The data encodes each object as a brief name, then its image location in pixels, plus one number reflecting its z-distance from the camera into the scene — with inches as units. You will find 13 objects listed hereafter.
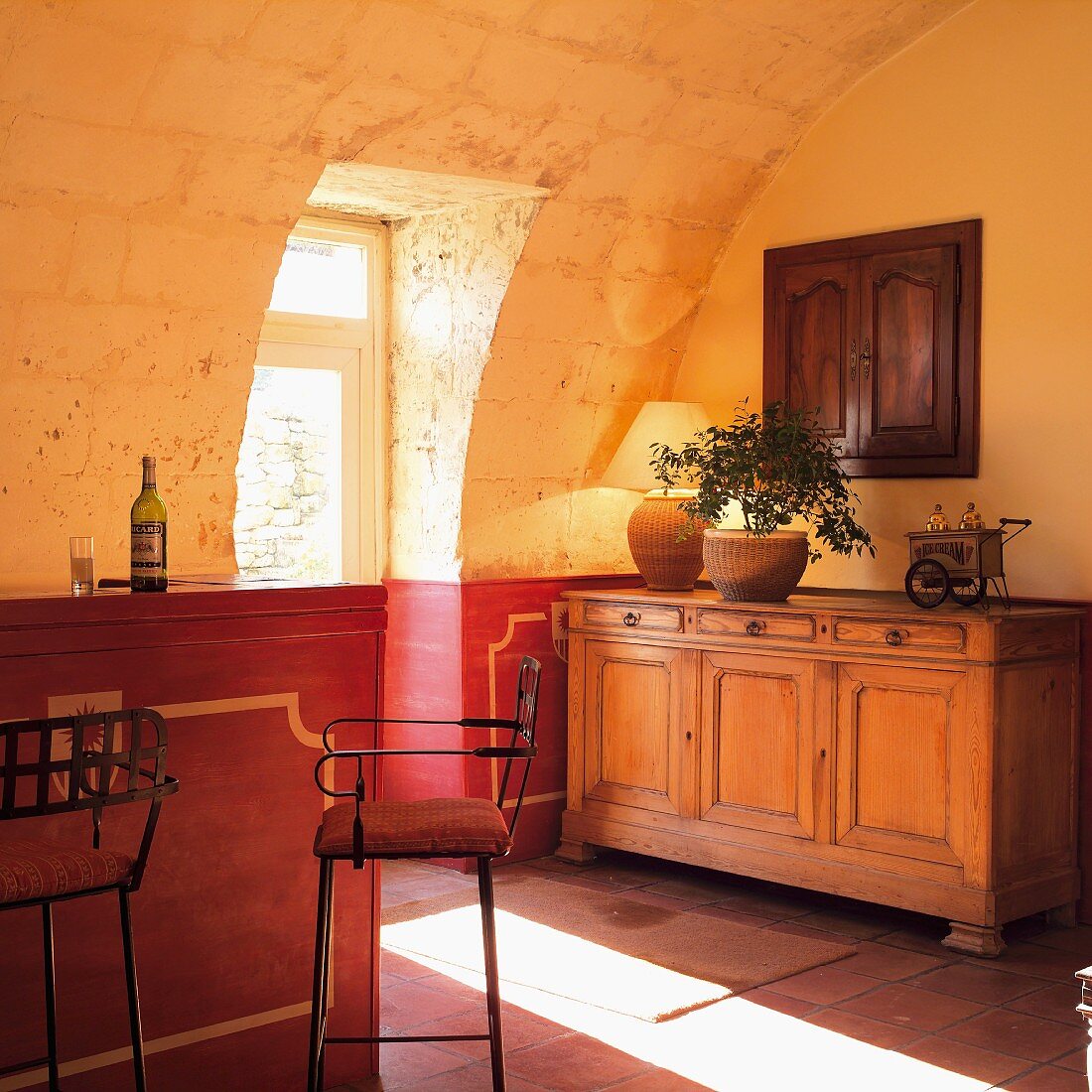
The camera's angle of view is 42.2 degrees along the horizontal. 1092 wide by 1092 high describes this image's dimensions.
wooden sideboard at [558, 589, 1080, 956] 175.0
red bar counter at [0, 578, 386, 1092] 116.3
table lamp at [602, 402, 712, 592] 219.6
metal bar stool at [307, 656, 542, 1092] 111.0
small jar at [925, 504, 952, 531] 189.5
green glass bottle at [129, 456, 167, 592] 131.7
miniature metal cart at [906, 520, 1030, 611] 183.5
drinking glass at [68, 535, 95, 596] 133.9
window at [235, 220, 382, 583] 217.8
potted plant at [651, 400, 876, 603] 198.5
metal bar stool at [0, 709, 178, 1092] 95.5
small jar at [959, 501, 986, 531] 188.2
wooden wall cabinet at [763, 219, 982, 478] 201.3
